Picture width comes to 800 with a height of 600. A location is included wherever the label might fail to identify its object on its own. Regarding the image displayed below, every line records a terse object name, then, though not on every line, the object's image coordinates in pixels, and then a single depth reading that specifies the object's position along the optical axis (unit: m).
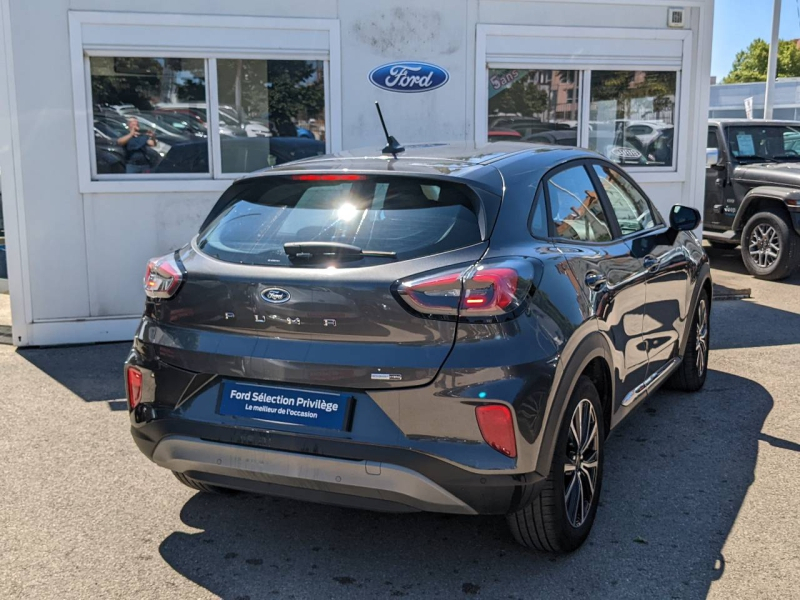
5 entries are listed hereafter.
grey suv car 3.15
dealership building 7.41
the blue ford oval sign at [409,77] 8.16
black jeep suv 10.67
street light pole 20.52
